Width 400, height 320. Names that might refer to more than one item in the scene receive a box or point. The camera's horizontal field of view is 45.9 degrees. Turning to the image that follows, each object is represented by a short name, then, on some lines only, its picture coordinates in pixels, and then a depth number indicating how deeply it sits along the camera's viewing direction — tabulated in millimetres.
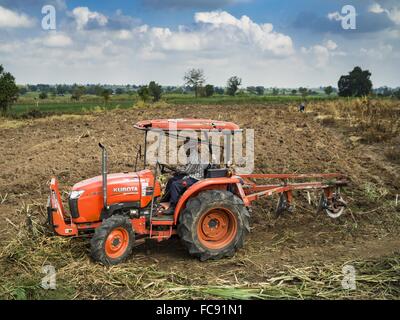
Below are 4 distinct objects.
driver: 6781
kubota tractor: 6352
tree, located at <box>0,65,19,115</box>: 30797
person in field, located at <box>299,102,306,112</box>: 26312
